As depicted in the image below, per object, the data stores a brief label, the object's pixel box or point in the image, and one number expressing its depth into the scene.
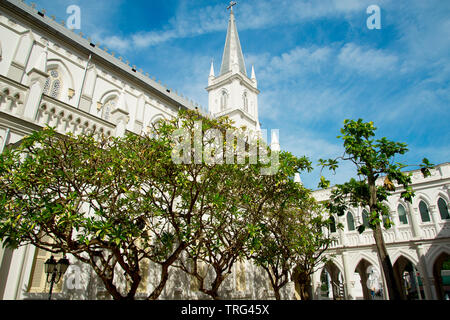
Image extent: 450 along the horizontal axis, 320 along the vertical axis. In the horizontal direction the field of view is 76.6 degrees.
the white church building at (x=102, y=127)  12.13
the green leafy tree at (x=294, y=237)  15.21
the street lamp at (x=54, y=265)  9.21
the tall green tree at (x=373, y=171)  8.52
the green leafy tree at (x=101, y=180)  7.51
